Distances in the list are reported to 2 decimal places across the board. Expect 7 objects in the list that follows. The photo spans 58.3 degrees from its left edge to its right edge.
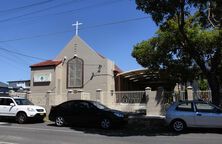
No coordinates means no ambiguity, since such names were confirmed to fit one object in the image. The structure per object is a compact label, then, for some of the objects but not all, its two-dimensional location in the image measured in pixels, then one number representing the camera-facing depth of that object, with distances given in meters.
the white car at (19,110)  11.56
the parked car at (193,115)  8.71
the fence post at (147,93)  13.23
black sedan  9.75
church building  18.34
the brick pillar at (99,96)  14.68
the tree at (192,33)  8.67
